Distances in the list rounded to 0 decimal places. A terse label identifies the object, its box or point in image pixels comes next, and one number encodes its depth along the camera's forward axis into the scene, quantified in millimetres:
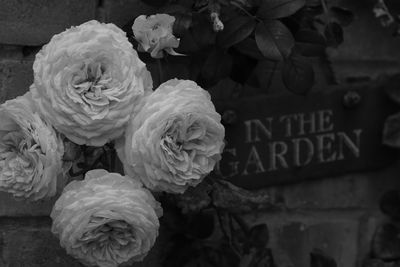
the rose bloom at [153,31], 1133
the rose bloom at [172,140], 1071
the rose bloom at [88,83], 1066
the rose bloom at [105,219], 1064
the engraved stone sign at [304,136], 1371
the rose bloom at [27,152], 1063
